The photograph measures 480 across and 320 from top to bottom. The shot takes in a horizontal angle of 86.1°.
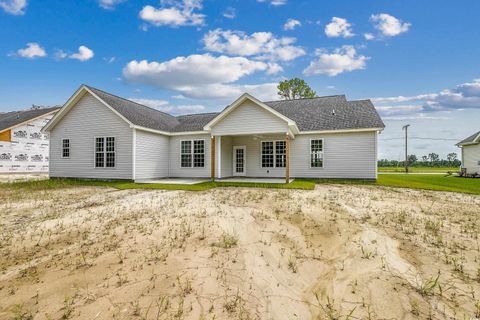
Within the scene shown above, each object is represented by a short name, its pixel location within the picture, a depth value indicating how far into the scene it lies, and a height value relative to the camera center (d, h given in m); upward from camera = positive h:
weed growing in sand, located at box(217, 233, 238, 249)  4.91 -1.57
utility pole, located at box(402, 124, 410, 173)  36.47 +3.73
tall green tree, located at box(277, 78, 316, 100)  37.41 +10.70
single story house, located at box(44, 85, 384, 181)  15.68 +1.36
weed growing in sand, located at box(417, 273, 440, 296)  3.42 -1.73
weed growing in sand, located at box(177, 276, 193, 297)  3.41 -1.71
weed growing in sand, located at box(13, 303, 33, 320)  2.98 -1.78
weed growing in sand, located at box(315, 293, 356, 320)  3.08 -1.87
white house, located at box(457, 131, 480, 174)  23.91 +0.74
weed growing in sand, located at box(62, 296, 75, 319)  3.01 -1.77
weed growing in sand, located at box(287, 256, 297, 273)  4.25 -1.75
